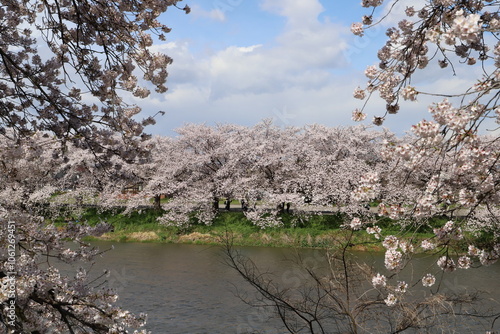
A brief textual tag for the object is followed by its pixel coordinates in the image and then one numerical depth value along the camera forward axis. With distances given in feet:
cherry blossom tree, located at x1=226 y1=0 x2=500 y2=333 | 10.36
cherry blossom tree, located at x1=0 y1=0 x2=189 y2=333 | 13.96
